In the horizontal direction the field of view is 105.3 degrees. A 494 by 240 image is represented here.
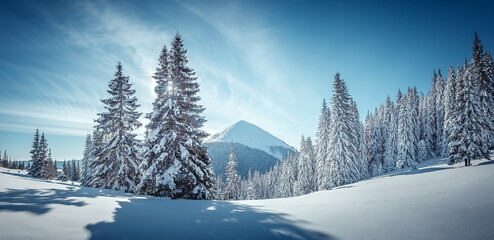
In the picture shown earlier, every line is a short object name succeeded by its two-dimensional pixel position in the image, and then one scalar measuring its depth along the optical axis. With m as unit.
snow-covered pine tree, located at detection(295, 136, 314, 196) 42.31
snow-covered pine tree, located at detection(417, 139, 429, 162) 40.41
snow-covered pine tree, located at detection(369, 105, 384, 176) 49.24
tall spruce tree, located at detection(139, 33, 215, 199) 13.29
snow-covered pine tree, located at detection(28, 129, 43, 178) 40.59
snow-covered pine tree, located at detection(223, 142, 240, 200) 39.41
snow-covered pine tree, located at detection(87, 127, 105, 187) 19.68
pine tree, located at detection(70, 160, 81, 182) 74.22
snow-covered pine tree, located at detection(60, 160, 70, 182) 55.25
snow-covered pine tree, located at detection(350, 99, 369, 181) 39.70
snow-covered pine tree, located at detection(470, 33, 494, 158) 26.17
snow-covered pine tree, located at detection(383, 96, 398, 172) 42.97
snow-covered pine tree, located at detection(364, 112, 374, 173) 50.54
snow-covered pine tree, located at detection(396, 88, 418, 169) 36.78
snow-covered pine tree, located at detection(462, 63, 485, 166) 17.98
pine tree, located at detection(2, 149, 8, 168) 87.34
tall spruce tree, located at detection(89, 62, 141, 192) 18.66
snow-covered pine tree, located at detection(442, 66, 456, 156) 34.72
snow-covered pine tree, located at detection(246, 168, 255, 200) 57.44
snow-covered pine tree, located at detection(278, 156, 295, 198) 50.64
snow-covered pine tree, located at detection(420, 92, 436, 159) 43.22
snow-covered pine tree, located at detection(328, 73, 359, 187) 25.25
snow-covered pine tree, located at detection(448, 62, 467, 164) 18.75
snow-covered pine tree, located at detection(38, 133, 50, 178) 41.12
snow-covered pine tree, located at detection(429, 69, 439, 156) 44.36
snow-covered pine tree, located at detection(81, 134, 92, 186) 41.00
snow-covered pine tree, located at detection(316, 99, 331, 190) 27.38
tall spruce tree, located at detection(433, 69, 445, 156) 41.24
